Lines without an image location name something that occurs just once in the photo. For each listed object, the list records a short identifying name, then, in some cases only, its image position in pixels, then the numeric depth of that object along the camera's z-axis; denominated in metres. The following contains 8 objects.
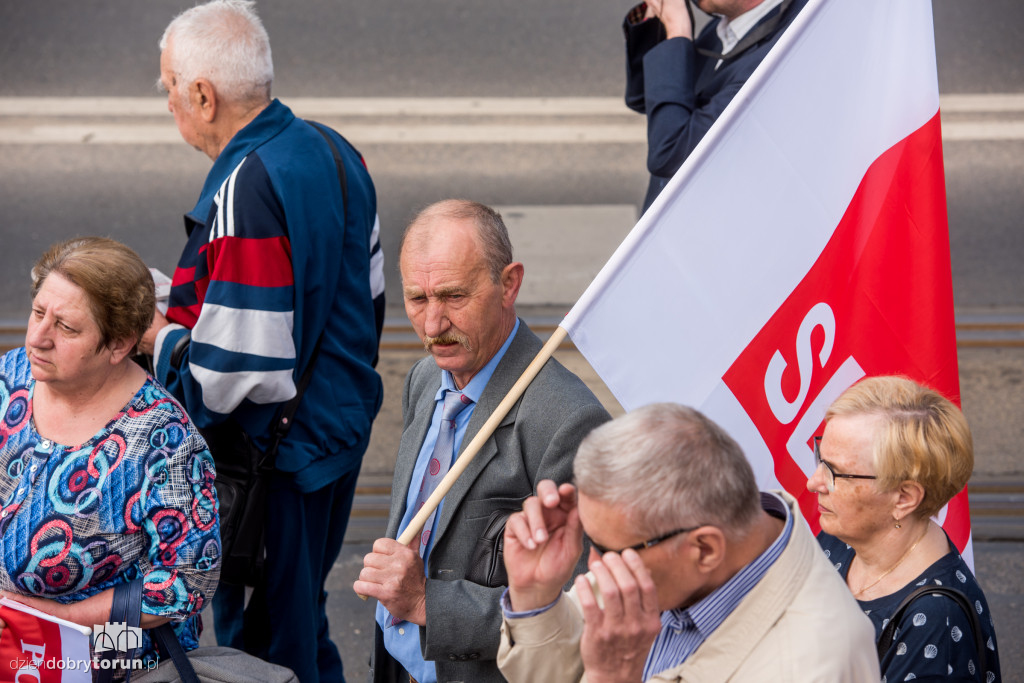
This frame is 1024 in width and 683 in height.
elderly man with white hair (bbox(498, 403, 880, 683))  3.62
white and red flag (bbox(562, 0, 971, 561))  5.40
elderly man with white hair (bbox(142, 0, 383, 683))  6.75
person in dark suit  7.27
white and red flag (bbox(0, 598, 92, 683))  5.36
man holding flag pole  4.94
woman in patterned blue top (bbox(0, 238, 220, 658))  5.41
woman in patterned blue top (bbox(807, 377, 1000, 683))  4.78
